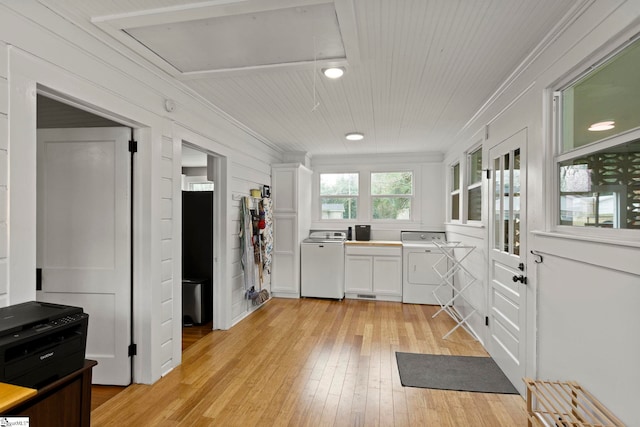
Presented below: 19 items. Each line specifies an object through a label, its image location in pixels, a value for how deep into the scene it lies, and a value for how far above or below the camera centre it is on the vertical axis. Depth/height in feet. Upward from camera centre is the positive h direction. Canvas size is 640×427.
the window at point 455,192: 15.48 +0.94
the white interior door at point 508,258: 7.83 -1.25
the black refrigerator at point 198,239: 13.46 -1.15
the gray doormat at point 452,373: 8.30 -4.46
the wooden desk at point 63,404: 4.16 -2.65
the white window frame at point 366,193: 18.74 +1.06
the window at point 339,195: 19.56 +0.99
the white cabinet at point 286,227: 16.93 -0.83
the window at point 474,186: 12.01 +0.99
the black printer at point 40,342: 3.98 -1.75
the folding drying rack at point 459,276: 12.24 -2.77
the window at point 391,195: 19.00 +0.97
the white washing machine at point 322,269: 16.84 -2.99
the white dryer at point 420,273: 15.97 -3.05
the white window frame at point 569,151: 4.83 +1.06
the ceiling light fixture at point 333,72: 7.80 +3.39
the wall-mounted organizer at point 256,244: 13.35 -1.43
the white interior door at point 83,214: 7.98 -0.07
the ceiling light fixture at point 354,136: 14.27 +3.37
